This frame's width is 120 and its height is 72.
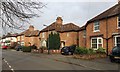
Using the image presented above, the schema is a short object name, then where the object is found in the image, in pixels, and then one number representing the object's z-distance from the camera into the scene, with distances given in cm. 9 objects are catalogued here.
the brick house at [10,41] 3426
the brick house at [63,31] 1818
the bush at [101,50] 1050
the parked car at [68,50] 1367
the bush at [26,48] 2016
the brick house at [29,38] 2694
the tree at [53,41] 1637
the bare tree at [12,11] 279
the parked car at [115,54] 794
